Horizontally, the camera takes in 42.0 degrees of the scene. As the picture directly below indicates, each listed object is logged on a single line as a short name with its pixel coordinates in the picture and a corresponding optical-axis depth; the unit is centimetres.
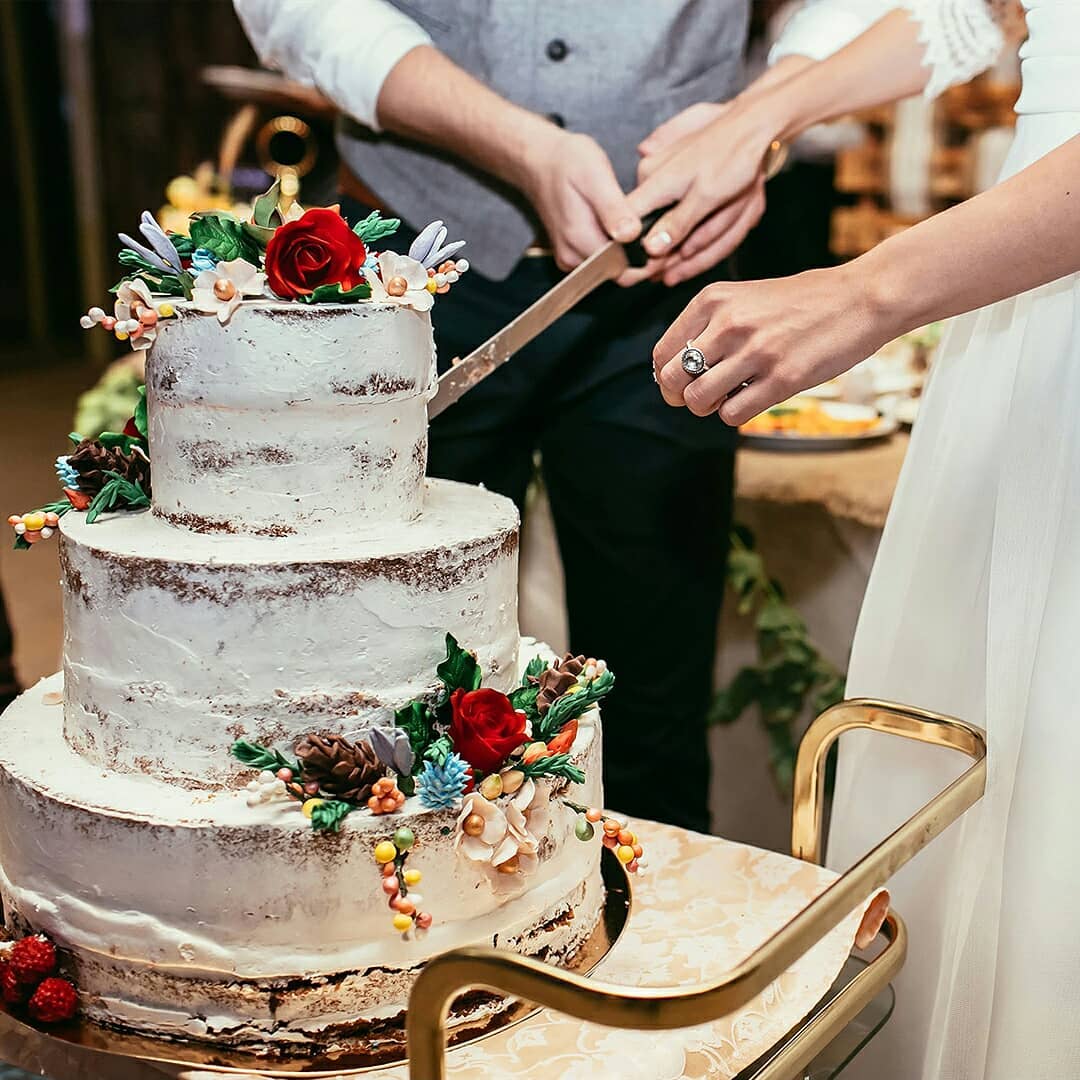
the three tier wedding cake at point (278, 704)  114
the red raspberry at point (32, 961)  118
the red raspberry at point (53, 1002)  117
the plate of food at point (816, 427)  252
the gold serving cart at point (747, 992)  90
